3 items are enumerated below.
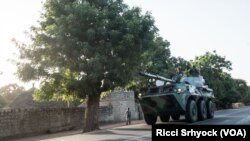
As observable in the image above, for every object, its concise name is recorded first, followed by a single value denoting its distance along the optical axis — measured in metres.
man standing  27.71
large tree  21.45
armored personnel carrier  18.16
